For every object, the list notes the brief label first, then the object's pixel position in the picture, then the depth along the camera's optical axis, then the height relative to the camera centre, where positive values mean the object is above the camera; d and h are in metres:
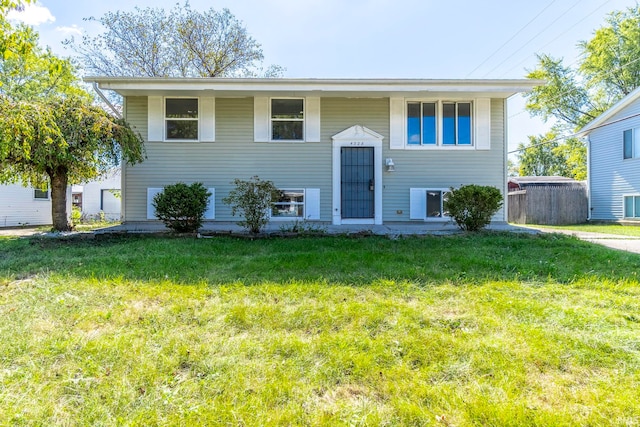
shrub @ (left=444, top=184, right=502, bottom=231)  6.56 +0.14
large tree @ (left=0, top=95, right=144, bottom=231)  5.55 +1.25
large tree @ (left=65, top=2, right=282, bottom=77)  14.66 +7.54
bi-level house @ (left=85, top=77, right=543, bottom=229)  8.24 +1.54
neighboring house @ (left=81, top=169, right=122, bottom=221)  19.83 +0.86
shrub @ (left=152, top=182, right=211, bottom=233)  6.50 +0.10
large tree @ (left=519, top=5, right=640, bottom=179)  20.66 +8.79
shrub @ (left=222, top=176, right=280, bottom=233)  6.39 +0.22
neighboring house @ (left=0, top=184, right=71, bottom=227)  12.73 +0.20
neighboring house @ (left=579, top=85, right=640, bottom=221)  12.61 +2.04
